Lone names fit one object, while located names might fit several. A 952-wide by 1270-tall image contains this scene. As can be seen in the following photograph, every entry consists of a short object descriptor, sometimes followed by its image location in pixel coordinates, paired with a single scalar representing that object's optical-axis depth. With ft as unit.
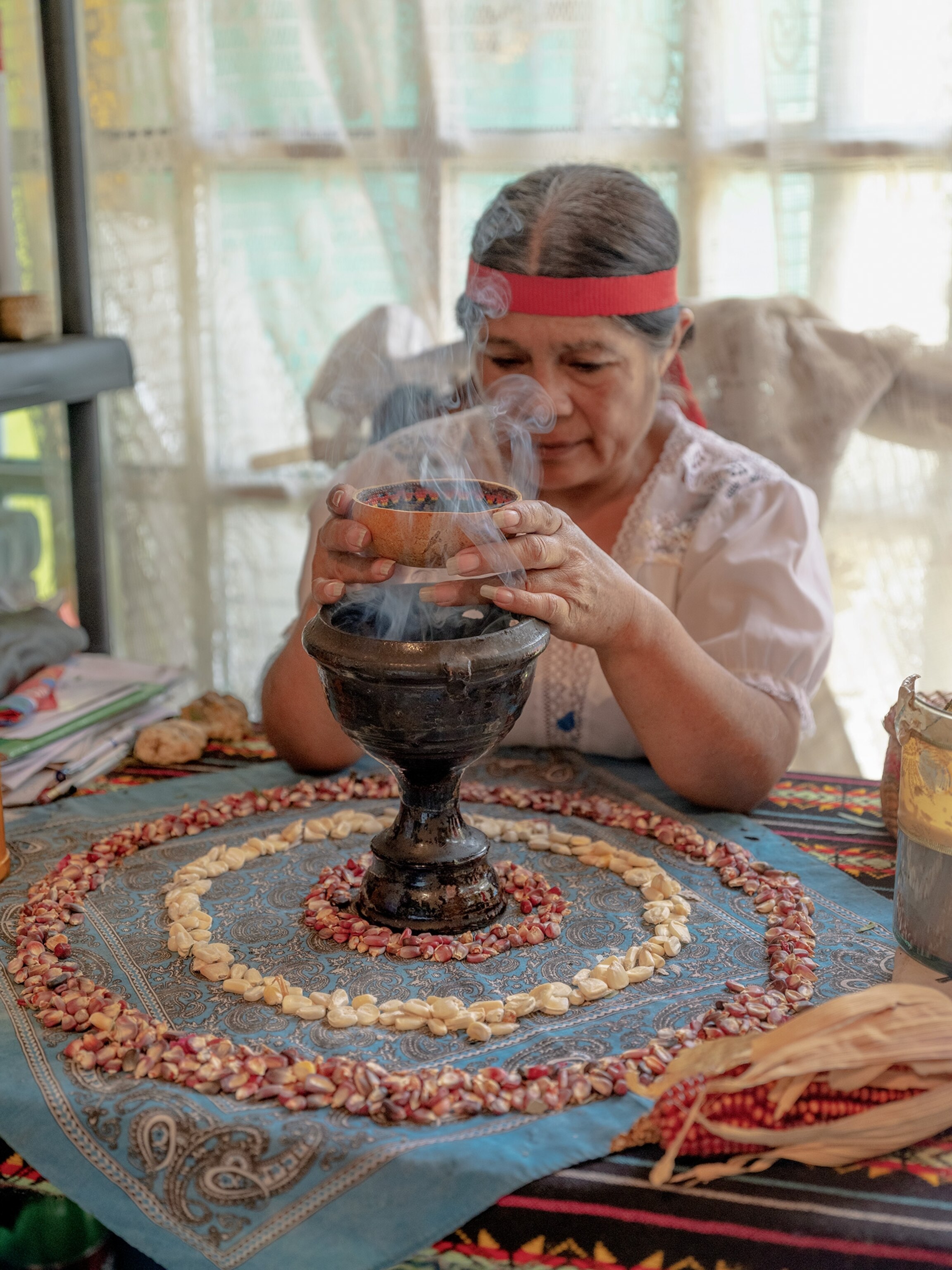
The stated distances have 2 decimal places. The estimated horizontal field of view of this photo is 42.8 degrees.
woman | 5.60
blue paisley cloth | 3.26
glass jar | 3.93
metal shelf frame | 7.45
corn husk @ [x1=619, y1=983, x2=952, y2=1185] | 3.40
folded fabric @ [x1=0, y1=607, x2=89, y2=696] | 6.97
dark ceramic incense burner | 4.19
